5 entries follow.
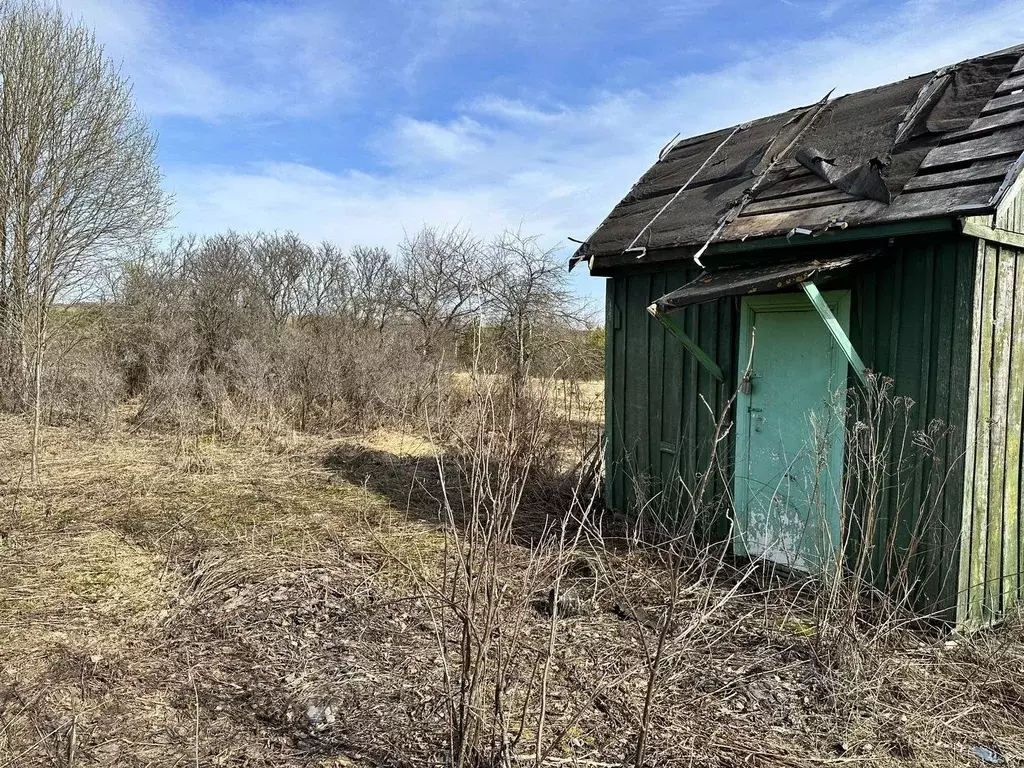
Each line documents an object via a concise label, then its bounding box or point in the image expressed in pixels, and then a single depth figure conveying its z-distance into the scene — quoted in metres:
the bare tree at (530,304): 16.05
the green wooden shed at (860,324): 4.09
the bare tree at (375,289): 18.20
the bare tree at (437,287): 17.48
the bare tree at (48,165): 12.82
